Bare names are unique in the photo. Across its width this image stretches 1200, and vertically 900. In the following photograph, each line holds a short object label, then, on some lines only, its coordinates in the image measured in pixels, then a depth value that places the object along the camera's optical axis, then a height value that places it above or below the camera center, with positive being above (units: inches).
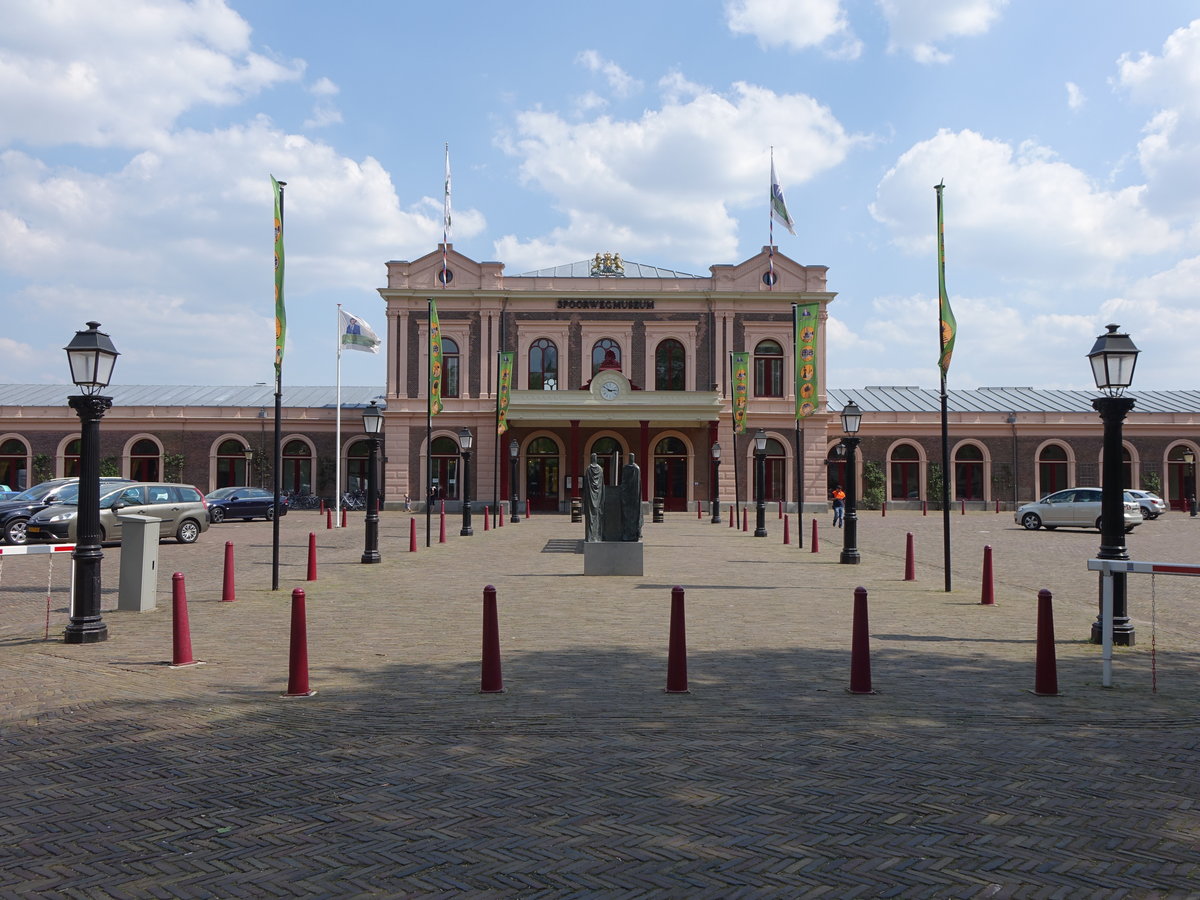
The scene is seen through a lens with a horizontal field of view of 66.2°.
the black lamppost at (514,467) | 1347.2 +20.5
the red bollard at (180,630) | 322.7 -53.4
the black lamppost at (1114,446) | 369.4 +15.4
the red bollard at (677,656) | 281.4 -53.9
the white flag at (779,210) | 1531.7 +454.7
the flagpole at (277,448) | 534.9 +18.5
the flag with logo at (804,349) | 1104.2 +167.0
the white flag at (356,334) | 1482.5 +238.6
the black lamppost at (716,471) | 1409.6 +18.1
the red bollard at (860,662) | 282.5 -55.5
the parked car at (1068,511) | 1162.0 -37.0
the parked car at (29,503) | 812.6 -22.3
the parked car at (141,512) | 774.5 -29.8
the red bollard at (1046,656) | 281.1 -53.1
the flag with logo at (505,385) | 1344.7 +148.4
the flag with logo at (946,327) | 553.3 +93.5
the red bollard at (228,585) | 491.2 -56.5
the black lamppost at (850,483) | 701.3 -0.9
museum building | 1765.5 +116.8
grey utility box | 452.4 -41.9
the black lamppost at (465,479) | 1064.2 +1.9
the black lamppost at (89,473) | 370.6 +2.7
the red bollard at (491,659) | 280.2 -54.3
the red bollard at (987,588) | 487.5 -56.3
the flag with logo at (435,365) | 1006.4 +135.0
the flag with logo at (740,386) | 1392.7 +147.2
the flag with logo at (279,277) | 557.9 +124.1
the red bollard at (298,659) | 276.8 -54.1
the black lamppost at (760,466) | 1083.0 +18.7
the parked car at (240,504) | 1283.2 -34.4
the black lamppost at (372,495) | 701.9 -11.4
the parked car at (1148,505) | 1454.2 -35.4
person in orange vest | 1328.5 -35.9
